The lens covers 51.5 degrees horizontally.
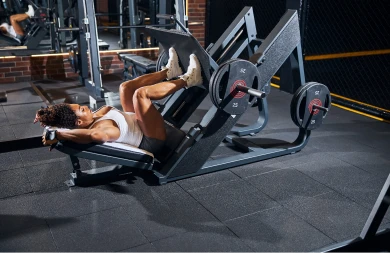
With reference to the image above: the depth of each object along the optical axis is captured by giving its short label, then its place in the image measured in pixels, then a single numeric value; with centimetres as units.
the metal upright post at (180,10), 437
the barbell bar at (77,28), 427
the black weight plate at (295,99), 283
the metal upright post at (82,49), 455
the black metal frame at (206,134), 250
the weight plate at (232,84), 235
